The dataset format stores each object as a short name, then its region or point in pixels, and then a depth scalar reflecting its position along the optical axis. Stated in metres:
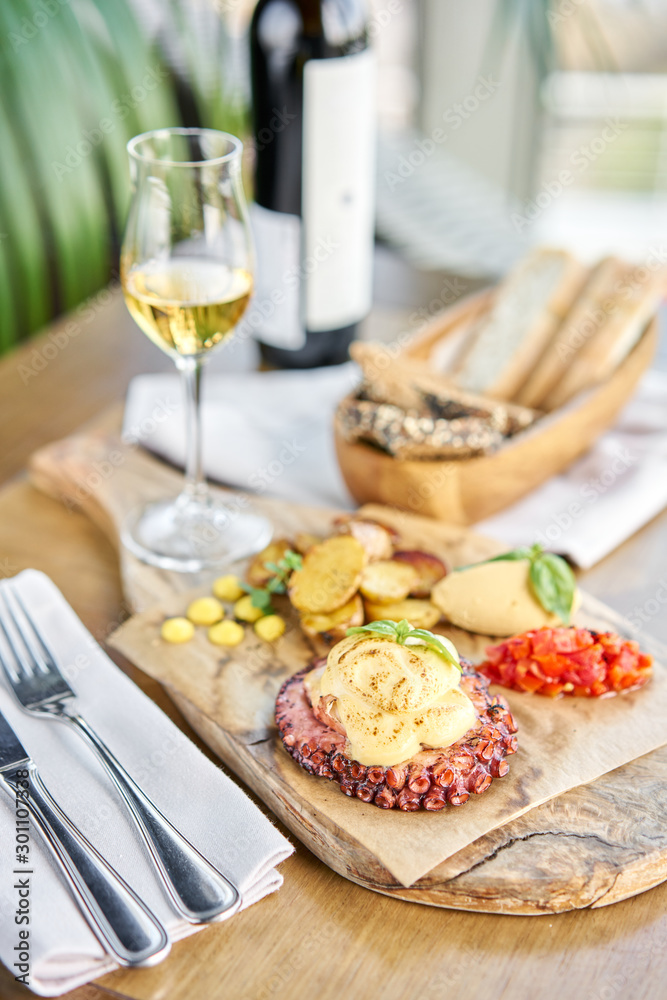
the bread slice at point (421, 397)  0.80
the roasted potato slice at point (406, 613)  0.71
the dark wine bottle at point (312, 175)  0.85
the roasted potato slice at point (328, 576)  0.71
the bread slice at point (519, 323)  0.87
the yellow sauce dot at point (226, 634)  0.71
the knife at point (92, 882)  0.58
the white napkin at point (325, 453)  0.81
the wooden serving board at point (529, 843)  0.61
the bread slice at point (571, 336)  0.87
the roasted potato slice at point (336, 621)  0.70
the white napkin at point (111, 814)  0.58
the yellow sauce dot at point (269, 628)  0.72
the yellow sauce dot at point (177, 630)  0.71
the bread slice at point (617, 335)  0.84
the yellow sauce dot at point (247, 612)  0.73
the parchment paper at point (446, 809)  0.61
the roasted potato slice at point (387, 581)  0.71
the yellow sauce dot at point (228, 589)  0.74
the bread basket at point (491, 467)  0.78
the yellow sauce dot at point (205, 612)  0.72
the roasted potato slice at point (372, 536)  0.73
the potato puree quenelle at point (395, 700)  0.62
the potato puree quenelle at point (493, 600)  0.71
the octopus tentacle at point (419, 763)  0.62
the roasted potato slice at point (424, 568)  0.73
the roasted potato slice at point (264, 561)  0.75
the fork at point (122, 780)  0.60
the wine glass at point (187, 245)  0.73
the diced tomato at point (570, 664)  0.68
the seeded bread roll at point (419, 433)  0.77
